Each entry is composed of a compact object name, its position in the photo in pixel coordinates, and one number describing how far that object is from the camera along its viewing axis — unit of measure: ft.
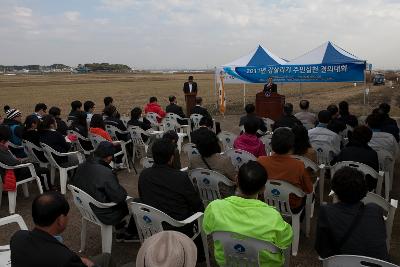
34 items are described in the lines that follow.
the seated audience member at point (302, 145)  14.88
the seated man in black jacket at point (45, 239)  7.06
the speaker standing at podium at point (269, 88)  39.44
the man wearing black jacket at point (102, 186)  12.41
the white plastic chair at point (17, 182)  17.49
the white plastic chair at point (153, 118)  32.04
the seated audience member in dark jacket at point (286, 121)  21.57
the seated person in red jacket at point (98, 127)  21.70
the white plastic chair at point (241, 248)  8.05
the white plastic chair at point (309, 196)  13.57
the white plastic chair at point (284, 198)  11.86
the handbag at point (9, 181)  17.30
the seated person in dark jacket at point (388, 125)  20.02
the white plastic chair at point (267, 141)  20.74
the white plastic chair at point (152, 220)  10.14
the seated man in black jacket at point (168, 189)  11.02
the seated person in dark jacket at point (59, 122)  24.63
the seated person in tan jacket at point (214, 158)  13.14
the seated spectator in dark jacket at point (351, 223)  7.91
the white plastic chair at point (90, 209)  12.00
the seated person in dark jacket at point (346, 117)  23.06
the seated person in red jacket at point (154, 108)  33.73
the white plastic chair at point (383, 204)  10.37
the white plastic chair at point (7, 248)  9.99
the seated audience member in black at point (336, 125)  19.83
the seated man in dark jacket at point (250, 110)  23.48
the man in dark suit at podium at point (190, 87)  44.21
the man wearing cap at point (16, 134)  21.33
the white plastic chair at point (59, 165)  19.38
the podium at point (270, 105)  39.11
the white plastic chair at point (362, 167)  13.82
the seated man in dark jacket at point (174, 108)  33.14
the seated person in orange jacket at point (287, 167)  12.13
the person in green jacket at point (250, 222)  7.96
